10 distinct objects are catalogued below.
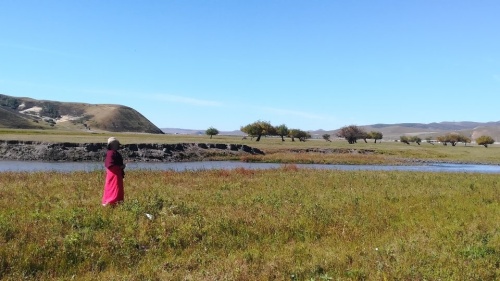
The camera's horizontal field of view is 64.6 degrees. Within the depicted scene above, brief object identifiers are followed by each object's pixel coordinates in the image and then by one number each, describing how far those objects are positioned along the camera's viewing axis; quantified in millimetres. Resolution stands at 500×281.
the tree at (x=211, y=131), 154750
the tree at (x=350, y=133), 155375
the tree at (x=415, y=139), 184125
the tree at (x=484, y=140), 166000
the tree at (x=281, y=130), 160462
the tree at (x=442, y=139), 177288
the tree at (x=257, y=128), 140375
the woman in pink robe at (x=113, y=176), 13680
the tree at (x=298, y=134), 171250
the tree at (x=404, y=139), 188888
